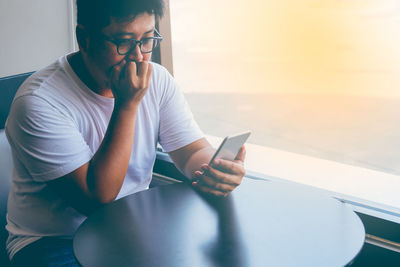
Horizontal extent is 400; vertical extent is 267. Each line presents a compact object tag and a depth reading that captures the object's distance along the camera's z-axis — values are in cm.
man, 125
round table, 100
